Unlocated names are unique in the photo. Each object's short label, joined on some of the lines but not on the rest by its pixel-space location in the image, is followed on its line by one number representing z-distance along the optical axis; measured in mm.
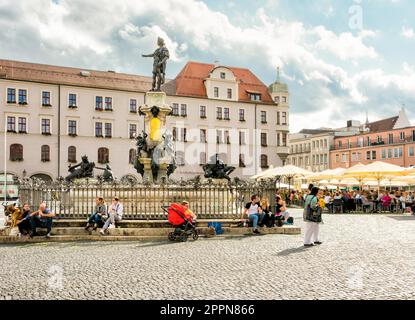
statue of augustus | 23281
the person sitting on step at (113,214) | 14796
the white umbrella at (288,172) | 32281
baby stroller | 14070
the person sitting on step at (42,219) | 14125
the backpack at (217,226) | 15375
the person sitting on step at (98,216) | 14859
